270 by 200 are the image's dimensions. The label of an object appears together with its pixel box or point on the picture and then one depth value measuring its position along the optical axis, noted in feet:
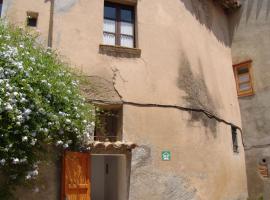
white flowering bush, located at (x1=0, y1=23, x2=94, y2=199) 26.03
